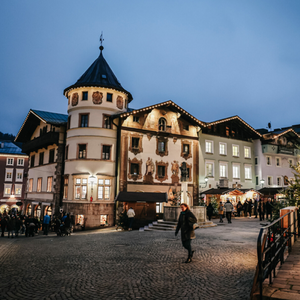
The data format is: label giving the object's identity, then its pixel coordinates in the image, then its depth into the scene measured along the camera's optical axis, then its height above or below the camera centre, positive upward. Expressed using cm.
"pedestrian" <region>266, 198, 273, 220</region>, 2594 +14
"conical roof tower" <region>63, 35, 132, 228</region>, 3045 +559
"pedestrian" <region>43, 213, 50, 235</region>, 2412 -119
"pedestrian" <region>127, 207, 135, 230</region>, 2440 -65
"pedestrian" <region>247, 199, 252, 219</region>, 3149 +33
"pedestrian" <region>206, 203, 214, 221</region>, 2855 -20
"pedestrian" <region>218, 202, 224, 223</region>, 2789 -1
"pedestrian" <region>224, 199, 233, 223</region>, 2476 +0
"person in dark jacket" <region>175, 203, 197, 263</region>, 1000 -70
